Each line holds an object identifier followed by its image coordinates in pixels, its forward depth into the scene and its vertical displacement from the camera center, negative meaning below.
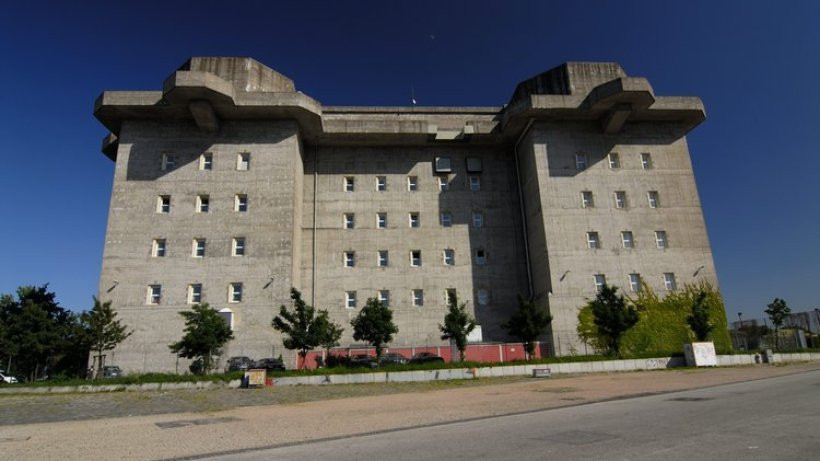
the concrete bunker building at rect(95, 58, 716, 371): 36.69 +12.78
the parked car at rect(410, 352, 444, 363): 33.34 -0.48
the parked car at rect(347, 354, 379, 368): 31.80 -0.48
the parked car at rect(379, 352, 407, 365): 32.22 -0.41
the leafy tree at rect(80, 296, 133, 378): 30.33 +2.34
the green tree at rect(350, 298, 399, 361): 31.83 +1.83
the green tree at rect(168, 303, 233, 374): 27.84 +1.47
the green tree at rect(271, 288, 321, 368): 30.03 +1.92
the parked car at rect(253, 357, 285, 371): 31.13 -0.37
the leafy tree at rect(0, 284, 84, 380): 32.94 +1.98
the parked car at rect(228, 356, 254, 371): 32.38 -0.23
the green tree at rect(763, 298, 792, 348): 50.28 +2.48
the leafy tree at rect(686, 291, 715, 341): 34.38 +1.19
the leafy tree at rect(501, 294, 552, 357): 34.00 +1.65
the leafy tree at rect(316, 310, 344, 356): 30.30 +1.51
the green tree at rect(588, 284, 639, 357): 33.25 +1.81
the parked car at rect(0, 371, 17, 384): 40.04 -0.66
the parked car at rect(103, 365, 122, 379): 31.95 -0.40
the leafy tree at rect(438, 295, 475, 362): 32.25 +1.60
